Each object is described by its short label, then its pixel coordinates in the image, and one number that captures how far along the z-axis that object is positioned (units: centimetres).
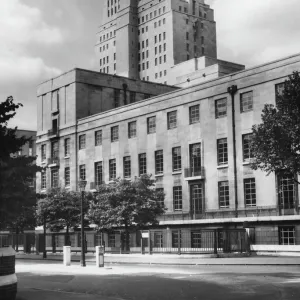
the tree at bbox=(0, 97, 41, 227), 1455
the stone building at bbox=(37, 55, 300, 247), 4456
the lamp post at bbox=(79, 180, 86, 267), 2983
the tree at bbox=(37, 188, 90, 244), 4941
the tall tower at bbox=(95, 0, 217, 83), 13462
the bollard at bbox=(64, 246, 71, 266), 3108
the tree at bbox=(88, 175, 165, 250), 4397
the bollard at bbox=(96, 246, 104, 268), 2825
